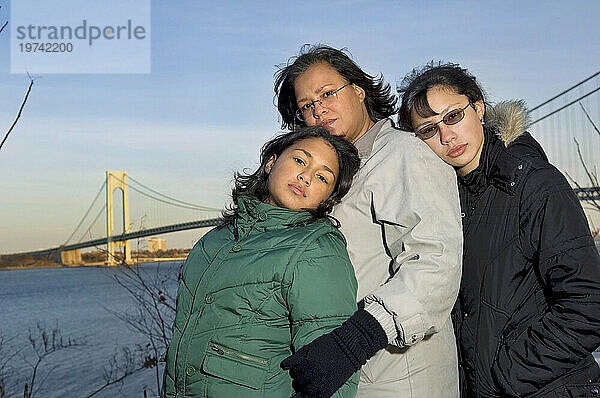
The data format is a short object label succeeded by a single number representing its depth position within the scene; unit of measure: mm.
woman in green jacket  1386
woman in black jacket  1572
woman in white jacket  1330
